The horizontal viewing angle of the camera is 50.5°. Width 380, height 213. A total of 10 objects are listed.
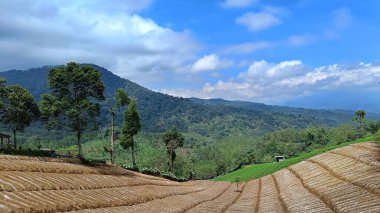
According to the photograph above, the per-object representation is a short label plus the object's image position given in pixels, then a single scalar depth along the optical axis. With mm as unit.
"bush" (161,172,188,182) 61678
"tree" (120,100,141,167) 80000
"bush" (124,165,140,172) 59941
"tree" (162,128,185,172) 94500
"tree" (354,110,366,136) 102238
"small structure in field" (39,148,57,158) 51825
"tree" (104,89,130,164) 71725
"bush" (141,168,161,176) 61000
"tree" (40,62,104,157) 53781
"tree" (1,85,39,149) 68312
